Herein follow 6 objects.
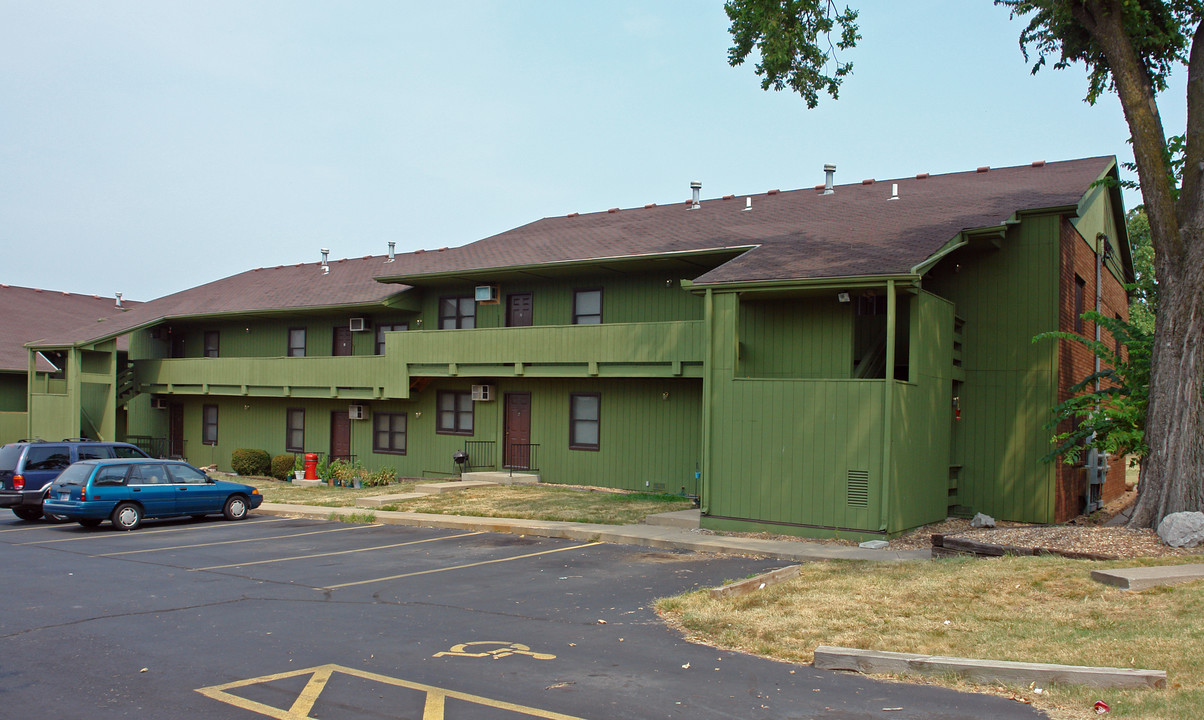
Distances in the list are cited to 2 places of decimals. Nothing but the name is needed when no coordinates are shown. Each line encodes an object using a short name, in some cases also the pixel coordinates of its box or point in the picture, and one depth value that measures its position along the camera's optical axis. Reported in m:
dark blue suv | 19.30
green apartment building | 16.09
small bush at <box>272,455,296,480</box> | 30.12
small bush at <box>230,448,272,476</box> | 30.77
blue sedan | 17.56
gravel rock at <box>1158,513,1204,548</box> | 12.54
